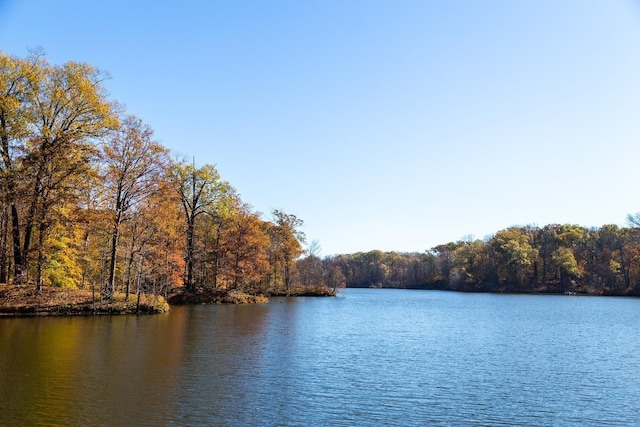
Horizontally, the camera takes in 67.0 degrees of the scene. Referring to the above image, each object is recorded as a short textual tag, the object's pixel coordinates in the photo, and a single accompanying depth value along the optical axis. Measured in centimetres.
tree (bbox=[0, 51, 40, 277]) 3023
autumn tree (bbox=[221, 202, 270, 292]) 5853
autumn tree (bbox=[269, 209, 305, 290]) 7244
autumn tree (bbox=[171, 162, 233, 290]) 5288
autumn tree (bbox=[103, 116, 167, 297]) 3481
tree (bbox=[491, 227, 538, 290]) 10575
